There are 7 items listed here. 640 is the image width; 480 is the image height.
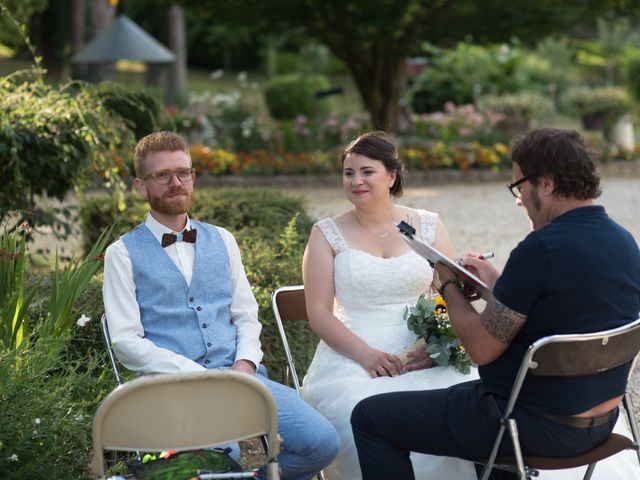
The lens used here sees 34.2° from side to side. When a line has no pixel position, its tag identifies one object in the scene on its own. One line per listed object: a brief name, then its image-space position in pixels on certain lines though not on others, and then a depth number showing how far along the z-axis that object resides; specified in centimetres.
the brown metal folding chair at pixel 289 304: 439
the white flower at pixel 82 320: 422
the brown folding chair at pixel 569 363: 312
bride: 405
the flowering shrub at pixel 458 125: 1741
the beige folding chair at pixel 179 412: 291
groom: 357
